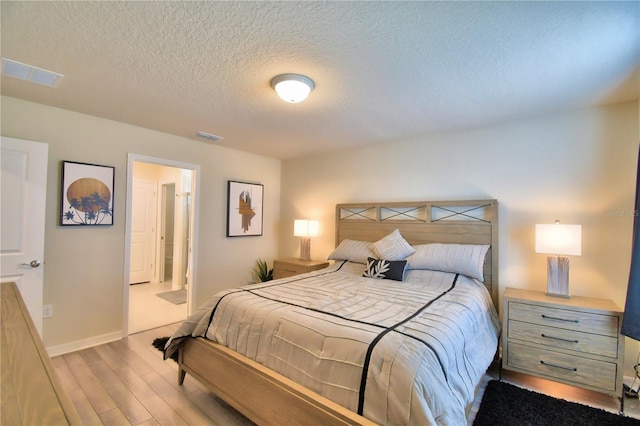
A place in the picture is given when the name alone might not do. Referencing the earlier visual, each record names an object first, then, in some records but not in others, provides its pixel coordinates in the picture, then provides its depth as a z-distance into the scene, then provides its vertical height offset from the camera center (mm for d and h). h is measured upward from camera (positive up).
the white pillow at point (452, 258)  2859 -409
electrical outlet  2846 -974
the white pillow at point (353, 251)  3619 -439
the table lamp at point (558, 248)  2449 -237
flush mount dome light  2182 +986
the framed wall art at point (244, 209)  4426 +103
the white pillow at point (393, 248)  3275 -346
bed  1418 -718
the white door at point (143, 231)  5867 -359
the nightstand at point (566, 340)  2193 -953
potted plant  4641 -919
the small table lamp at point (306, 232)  4336 -234
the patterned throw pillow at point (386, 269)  3041 -552
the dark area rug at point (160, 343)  3089 -1408
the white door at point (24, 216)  2506 -43
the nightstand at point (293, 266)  4078 -720
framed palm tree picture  2941 +191
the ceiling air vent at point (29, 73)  2105 +1047
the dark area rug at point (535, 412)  2002 -1380
